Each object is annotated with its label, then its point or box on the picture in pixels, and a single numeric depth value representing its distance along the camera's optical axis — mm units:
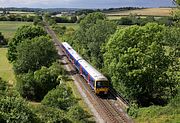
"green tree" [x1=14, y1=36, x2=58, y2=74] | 67500
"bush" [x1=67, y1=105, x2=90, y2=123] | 40669
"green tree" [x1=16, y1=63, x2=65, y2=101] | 55812
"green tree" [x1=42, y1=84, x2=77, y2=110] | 44906
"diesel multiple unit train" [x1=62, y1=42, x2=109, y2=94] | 53906
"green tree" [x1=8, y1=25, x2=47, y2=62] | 79438
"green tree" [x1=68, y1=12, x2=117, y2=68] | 77125
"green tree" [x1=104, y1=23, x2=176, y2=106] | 48906
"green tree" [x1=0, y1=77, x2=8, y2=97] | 50100
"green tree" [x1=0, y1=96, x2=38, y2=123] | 27344
